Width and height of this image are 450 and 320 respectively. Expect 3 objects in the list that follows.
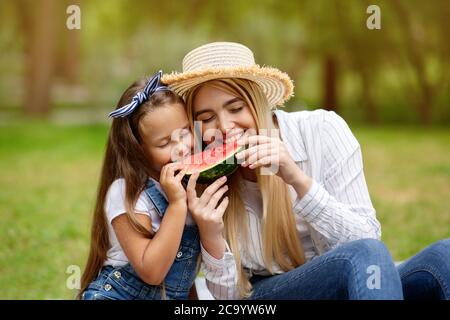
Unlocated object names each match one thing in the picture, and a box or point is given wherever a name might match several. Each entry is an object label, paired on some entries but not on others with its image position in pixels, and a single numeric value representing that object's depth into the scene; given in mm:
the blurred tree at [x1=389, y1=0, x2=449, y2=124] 13422
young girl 2729
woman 2723
